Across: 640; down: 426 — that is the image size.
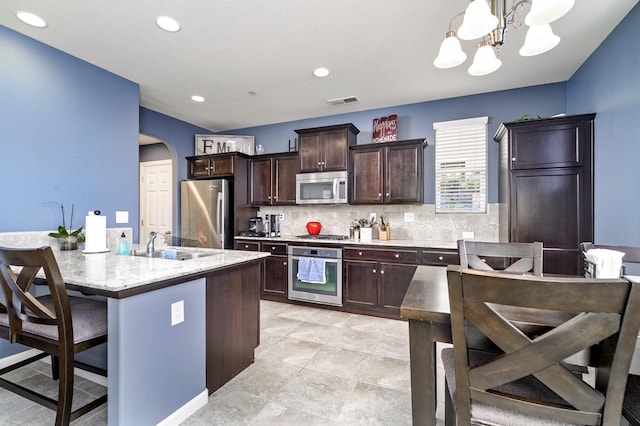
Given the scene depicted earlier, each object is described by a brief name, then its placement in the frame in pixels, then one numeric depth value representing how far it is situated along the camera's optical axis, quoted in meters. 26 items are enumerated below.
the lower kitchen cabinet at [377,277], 3.41
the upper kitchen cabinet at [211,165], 4.48
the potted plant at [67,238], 2.48
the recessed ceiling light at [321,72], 3.05
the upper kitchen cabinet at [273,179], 4.42
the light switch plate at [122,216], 3.20
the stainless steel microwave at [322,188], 4.00
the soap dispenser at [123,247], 2.26
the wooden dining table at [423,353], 1.12
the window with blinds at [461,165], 3.65
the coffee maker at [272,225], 4.76
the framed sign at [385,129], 4.00
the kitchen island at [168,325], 1.38
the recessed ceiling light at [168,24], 2.25
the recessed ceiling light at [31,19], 2.21
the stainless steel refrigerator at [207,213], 4.37
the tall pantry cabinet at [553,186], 2.67
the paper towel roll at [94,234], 2.29
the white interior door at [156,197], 5.13
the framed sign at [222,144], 4.95
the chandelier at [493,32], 1.22
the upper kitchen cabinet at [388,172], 3.69
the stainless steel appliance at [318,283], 3.71
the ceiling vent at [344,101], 3.83
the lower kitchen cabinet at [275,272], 4.02
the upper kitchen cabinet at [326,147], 3.98
